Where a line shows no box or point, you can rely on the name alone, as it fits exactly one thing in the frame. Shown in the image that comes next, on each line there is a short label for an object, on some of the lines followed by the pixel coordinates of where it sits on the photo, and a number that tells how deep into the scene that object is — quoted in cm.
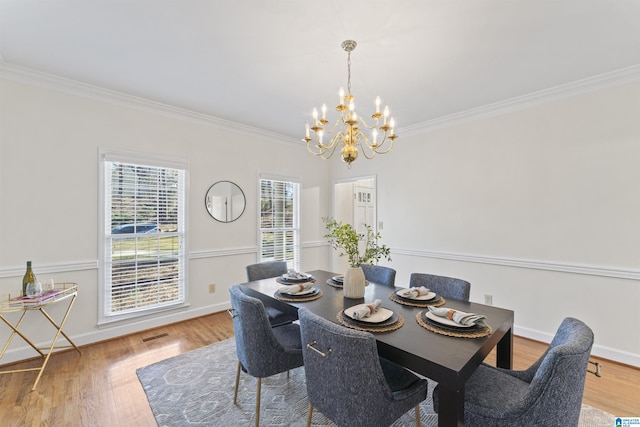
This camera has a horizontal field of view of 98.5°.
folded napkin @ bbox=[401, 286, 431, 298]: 196
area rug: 187
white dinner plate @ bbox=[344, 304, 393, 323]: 155
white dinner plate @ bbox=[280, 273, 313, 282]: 251
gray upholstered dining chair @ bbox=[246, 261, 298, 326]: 212
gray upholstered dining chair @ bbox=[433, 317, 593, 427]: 110
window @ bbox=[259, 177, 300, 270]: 439
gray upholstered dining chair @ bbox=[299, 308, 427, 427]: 122
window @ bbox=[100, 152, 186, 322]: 305
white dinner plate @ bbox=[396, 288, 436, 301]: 193
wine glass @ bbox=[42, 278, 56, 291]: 254
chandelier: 207
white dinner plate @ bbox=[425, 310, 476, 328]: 148
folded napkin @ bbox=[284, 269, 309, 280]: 255
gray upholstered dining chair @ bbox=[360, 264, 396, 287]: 263
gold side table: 228
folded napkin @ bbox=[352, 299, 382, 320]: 157
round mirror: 382
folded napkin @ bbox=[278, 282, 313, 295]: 210
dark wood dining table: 117
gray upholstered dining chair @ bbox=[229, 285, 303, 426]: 169
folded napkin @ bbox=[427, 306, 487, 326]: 148
